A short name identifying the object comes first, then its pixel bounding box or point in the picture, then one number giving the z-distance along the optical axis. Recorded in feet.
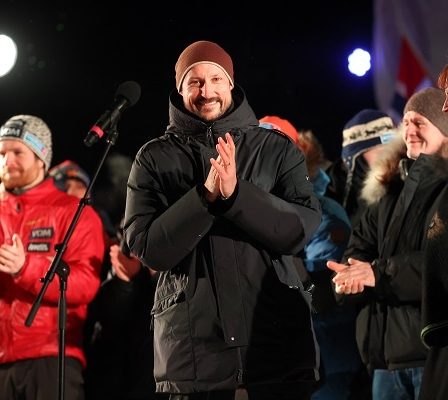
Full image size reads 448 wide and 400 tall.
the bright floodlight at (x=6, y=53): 29.71
